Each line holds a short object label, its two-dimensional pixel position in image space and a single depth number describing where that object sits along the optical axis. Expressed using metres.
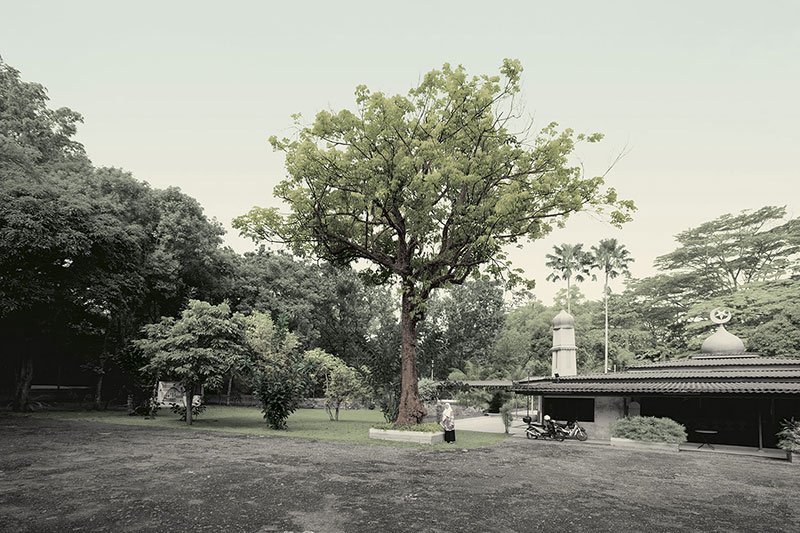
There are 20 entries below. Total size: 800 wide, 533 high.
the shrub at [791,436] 17.00
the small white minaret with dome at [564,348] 30.95
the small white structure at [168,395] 37.66
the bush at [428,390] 26.39
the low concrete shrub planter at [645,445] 19.20
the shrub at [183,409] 24.89
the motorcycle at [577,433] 22.14
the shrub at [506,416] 25.14
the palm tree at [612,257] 58.34
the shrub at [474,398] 40.19
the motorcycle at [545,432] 22.06
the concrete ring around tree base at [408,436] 19.29
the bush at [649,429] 19.64
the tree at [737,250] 40.03
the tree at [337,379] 28.06
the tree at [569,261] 64.56
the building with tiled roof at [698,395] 19.56
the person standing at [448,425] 19.73
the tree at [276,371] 22.23
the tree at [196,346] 22.16
